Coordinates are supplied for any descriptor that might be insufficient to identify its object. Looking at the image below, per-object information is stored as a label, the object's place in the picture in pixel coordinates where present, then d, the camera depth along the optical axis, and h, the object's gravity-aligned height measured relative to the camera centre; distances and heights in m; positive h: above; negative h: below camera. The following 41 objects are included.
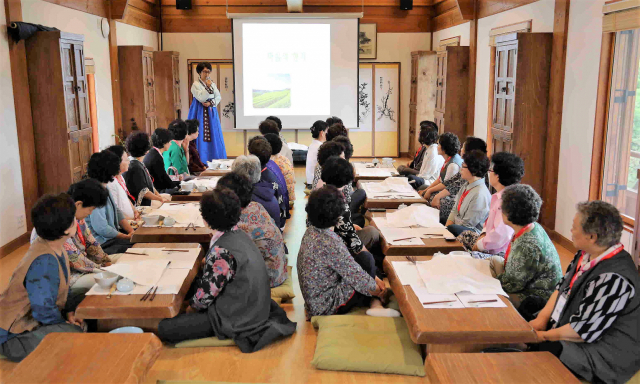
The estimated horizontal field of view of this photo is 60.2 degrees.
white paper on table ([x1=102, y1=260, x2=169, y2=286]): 2.61 -0.84
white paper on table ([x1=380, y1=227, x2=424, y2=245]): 3.12 -0.82
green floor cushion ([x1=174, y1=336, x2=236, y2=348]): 2.79 -1.25
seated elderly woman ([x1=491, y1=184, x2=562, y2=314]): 2.62 -0.79
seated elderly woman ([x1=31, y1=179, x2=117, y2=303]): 2.76 -0.79
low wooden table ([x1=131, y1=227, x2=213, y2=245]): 3.29 -0.83
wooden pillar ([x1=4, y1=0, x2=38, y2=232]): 4.73 -0.15
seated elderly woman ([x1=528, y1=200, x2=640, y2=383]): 2.08 -0.81
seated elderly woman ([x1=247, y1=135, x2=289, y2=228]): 4.44 -0.49
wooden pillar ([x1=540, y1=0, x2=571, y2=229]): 5.04 -0.19
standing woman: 7.32 -0.28
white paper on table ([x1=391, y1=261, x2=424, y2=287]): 2.55 -0.85
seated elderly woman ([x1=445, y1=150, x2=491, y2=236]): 3.63 -0.70
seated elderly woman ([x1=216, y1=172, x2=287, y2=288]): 3.10 -0.80
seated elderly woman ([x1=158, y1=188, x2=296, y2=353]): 2.66 -0.97
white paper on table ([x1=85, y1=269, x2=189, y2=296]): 2.52 -0.88
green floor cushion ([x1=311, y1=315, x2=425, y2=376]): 2.59 -1.22
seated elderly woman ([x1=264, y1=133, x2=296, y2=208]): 5.19 -0.67
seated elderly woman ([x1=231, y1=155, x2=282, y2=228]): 3.70 -0.67
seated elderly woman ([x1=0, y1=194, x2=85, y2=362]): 2.45 -0.85
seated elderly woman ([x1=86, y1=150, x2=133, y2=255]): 3.47 -0.77
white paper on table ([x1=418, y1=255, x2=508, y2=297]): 2.45 -0.84
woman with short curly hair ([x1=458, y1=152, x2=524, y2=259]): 3.11 -0.74
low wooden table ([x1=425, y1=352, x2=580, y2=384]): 1.89 -0.96
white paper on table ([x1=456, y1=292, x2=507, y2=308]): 2.33 -0.88
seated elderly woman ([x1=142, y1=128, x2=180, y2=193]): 4.80 -0.59
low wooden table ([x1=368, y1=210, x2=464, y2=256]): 3.05 -0.85
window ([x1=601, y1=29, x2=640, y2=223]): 4.36 -0.29
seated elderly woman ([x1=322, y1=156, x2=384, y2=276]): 3.22 -0.79
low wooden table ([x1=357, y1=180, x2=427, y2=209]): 4.04 -0.79
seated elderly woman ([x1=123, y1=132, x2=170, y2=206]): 4.30 -0.61
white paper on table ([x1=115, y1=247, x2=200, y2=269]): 2.80 -0.84
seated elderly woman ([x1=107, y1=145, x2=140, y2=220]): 3.75 -0.65
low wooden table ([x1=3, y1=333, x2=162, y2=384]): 1.87 -0.93
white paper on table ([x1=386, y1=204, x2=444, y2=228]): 3.45 -0.79
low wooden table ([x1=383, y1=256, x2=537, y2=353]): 2.13 -0.90
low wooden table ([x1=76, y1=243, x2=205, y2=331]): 2.38 -0.91
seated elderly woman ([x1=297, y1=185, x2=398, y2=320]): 2.83 -0.92
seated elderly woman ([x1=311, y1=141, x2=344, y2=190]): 4.60 -0.47
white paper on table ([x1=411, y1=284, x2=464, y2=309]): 2.32 -0.87
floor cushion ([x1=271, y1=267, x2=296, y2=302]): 3.46 -1.24
